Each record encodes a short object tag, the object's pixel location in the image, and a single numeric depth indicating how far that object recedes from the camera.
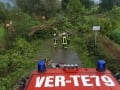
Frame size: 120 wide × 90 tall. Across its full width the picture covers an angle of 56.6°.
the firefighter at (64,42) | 5.60
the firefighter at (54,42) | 5.68
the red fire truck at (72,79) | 1.64
